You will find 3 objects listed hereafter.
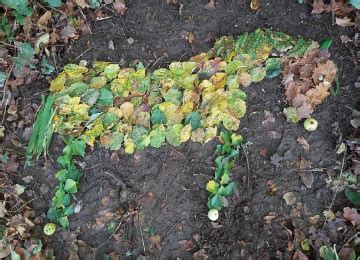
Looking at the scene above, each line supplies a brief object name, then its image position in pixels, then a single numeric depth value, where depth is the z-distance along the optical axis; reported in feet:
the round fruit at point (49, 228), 8.24
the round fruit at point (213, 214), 7.88
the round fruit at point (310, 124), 8.11
